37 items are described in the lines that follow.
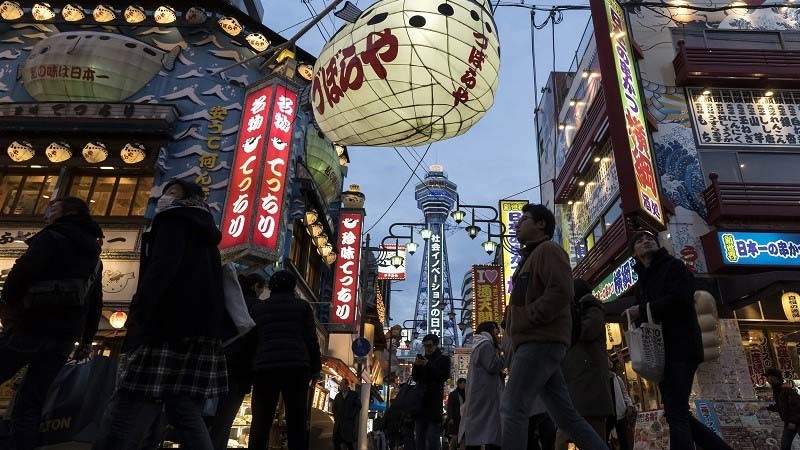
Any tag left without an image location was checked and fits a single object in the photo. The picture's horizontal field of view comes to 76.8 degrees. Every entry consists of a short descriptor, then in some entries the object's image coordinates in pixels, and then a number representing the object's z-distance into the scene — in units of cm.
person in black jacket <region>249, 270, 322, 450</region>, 485
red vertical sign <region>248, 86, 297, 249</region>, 1137
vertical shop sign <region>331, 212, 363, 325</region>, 1739
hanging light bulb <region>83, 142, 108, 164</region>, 1366
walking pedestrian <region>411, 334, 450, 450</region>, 707
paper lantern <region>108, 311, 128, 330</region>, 1205
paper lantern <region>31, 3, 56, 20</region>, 1639
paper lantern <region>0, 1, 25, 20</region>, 1625
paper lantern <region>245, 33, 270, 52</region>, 1644
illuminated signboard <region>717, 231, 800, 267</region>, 1133
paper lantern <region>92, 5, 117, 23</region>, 1644
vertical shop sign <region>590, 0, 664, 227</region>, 1095
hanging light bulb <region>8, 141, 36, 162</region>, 1353
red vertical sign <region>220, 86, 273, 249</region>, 1145
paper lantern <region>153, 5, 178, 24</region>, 1670
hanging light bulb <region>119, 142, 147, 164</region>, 1382
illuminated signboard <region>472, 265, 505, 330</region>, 2366
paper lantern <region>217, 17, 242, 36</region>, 1664
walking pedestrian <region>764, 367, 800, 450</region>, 778
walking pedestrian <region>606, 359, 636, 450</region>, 657
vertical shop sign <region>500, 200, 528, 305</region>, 2061
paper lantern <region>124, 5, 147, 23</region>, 1666
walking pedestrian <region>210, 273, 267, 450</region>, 514
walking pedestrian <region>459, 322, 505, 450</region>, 588
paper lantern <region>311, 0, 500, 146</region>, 496
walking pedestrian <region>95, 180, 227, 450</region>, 297
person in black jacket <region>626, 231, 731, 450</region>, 402
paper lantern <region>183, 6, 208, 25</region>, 1677
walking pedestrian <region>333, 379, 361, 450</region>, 1072
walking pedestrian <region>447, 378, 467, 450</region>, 1002
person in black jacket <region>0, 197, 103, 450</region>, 367
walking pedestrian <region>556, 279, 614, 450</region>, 471
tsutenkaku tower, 12362
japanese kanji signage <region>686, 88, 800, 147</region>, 1355
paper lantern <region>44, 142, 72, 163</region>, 1355
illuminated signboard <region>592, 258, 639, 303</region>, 1277
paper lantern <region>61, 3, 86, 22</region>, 1648
